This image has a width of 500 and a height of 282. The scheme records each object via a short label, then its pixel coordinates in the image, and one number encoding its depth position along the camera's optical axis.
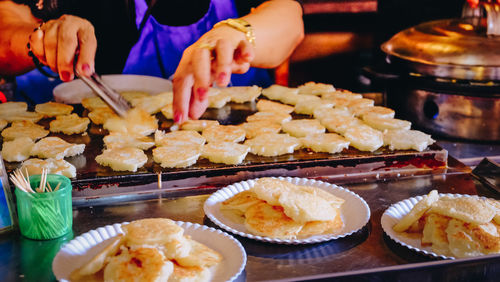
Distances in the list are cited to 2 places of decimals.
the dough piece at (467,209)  1.57
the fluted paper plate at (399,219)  1.63
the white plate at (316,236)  1.67
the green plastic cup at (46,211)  1.66
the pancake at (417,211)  1.68
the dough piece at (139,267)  1.32
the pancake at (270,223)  1.66
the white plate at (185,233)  1.46
